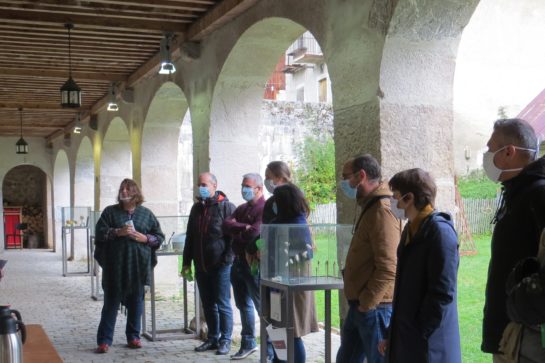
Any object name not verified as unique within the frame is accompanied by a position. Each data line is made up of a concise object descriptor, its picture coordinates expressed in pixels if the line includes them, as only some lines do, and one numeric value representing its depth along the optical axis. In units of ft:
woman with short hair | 9.55
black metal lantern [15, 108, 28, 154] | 55.36
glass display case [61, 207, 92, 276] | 41.98
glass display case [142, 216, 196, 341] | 22.82
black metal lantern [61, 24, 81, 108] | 27.81
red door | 74.23
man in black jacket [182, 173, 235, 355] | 19.48
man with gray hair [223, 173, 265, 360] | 18.13
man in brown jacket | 11.34
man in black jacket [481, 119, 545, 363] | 8.04
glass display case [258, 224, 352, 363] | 13.07
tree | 64.75
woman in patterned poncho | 20.16
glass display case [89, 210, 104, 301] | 31.91
